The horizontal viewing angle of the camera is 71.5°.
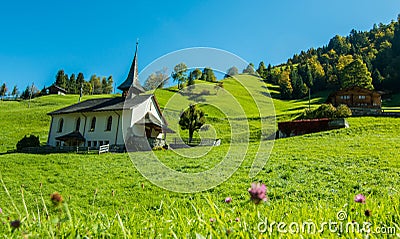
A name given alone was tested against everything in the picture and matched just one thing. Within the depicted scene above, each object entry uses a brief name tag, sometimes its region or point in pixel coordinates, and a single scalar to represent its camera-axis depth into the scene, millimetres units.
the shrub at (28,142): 34656
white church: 34938
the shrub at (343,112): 39594
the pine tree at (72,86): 124938
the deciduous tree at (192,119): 39344
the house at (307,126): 32128
